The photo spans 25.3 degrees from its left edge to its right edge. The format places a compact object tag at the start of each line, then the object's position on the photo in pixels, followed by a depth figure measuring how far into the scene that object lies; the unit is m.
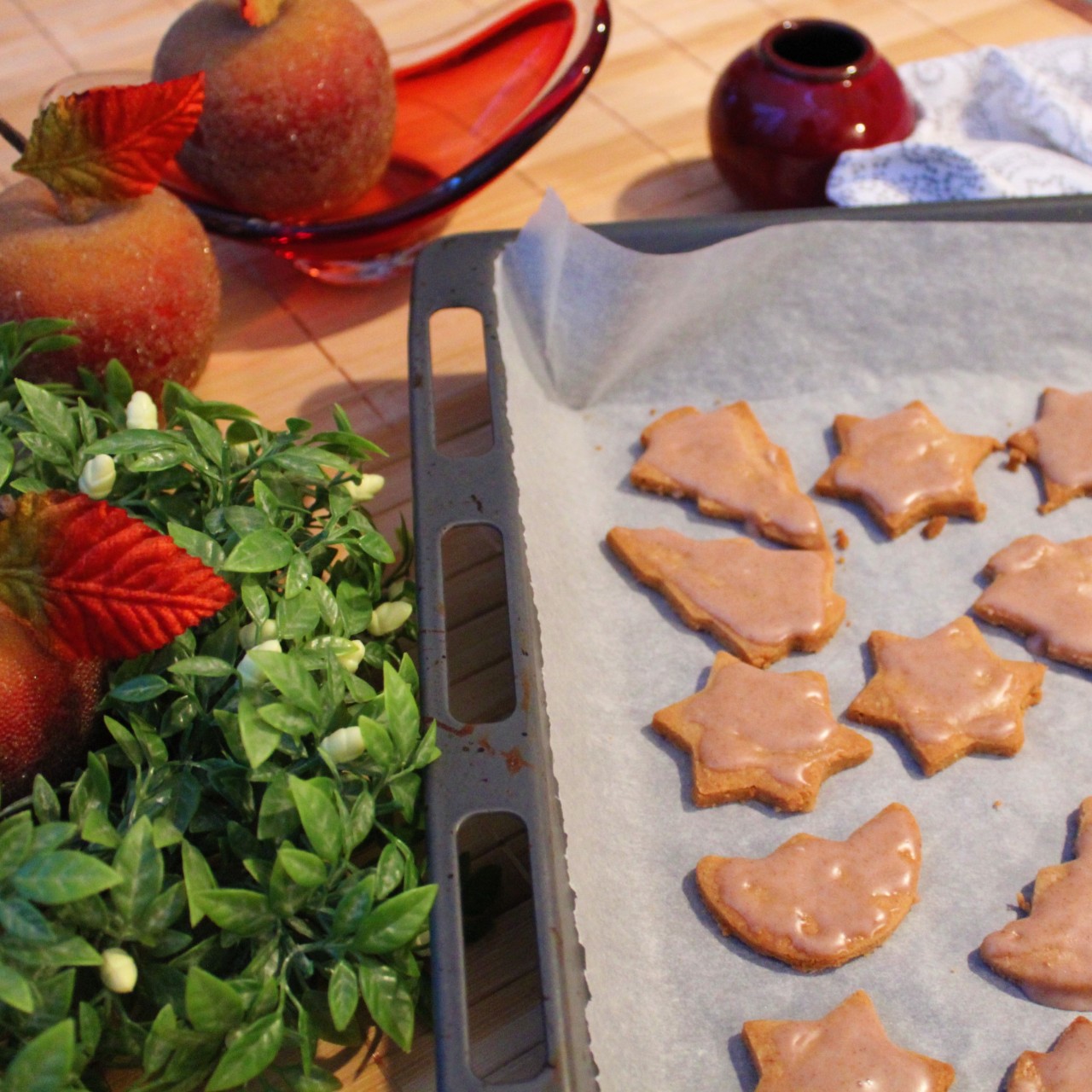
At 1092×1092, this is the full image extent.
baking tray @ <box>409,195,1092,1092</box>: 0.62
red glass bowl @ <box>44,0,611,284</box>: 0.81
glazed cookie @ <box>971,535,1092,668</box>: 0.74
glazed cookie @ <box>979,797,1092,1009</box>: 0.66
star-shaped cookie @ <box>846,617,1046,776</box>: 0.71
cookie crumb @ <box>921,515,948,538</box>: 0.77
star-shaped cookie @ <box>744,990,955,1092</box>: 0.64
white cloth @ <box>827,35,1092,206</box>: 0.85
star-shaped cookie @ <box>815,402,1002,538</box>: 0.77
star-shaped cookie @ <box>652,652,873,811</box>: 0.70
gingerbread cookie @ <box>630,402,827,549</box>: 0.77
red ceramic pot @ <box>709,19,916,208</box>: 0.84
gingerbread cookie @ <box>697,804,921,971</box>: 0.67
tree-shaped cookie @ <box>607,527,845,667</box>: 0.74
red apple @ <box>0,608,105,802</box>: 0.62
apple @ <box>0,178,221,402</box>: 0.73
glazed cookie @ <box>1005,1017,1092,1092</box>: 0.64
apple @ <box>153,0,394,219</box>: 0.78
